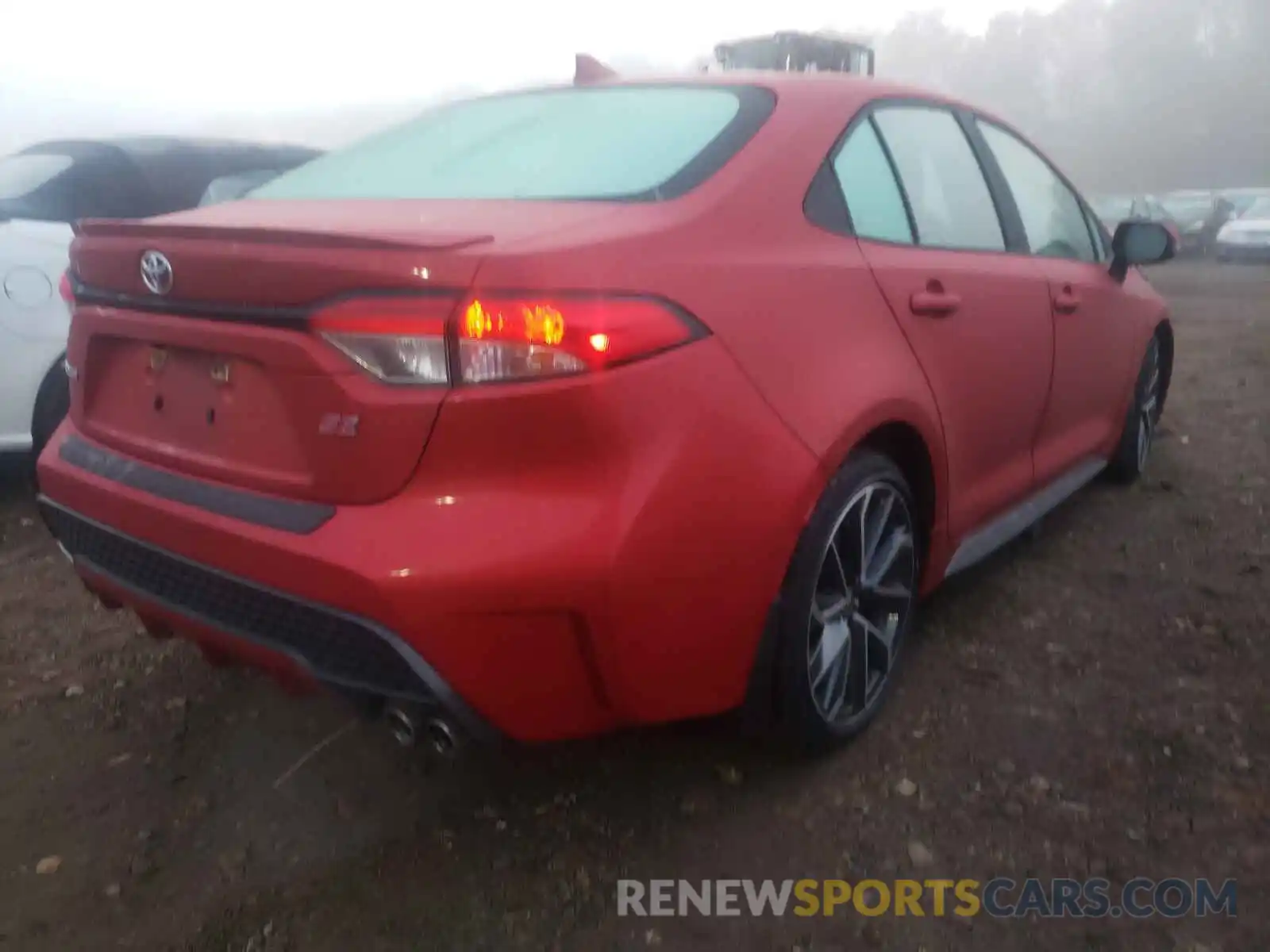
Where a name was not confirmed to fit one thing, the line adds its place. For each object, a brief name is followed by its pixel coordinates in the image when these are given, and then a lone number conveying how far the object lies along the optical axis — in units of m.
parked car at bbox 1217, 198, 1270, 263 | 17.19
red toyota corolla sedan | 1.74
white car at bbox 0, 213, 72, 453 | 3.70
